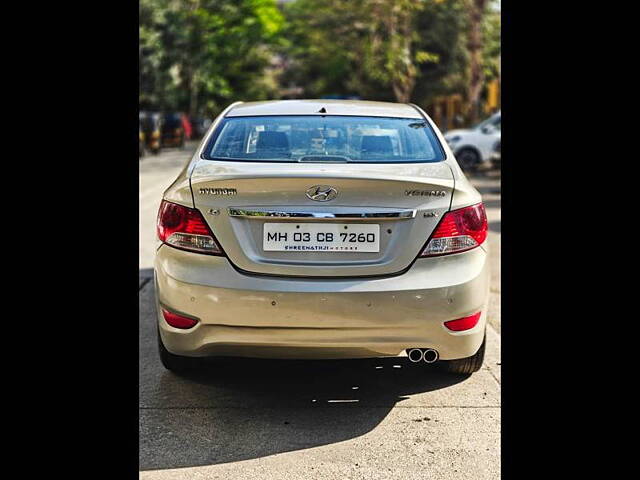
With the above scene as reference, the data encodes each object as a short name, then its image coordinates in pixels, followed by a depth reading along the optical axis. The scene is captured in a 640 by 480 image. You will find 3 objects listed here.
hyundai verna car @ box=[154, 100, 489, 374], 3.80
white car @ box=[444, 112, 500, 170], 20.91
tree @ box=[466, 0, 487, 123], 24.41
